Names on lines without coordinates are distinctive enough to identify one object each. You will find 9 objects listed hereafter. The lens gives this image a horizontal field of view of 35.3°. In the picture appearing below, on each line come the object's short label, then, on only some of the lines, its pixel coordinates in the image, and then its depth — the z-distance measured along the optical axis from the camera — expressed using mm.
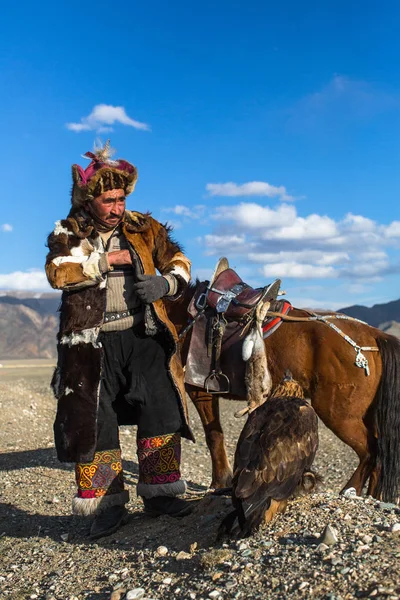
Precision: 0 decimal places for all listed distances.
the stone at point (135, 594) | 2707
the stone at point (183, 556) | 3125
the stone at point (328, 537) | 2848
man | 3795
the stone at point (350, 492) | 3801
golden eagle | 3225
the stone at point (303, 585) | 2457
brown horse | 4859
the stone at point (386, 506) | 3570
